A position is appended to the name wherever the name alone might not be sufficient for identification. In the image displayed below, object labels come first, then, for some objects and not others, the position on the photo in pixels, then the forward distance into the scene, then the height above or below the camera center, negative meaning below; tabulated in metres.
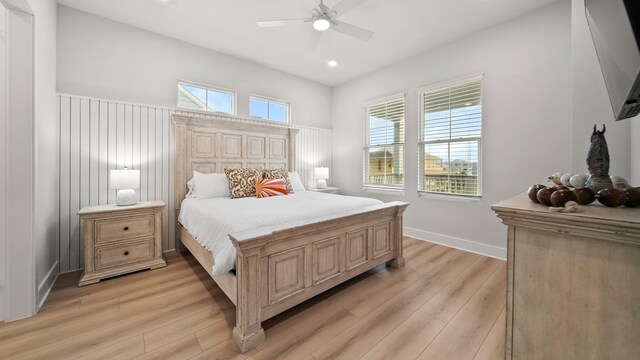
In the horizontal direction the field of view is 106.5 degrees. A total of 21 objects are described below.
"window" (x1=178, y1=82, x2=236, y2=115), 3.48 +1.22
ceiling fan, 2.31 +1.60
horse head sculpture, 1.14 +0.12
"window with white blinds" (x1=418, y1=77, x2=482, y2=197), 3.26 +0.60
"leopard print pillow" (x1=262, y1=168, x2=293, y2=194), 3.57 +0.04
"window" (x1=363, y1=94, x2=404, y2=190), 4.16 +0.62
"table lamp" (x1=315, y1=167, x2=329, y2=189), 4.71 +0.04
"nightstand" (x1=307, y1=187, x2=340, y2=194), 4.71 -0.23
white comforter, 1.78 -0.32
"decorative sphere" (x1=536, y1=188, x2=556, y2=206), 1.02 -0.07
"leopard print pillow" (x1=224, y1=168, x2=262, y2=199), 3.17 -0.06
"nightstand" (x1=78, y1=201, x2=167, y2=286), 2.38 -0.67
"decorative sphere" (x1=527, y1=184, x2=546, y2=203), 1.12 -0.06
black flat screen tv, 0.69 +0.47
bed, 1.56 -0.60
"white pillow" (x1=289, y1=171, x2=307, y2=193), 3.92 -0.07
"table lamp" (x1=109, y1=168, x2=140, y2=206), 2.61 -0.07
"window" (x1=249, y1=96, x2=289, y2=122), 4.18 +1.26
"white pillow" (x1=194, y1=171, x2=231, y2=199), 3.11 -0.10
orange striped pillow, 3.20 -0.13
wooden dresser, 0.79 -0.37
